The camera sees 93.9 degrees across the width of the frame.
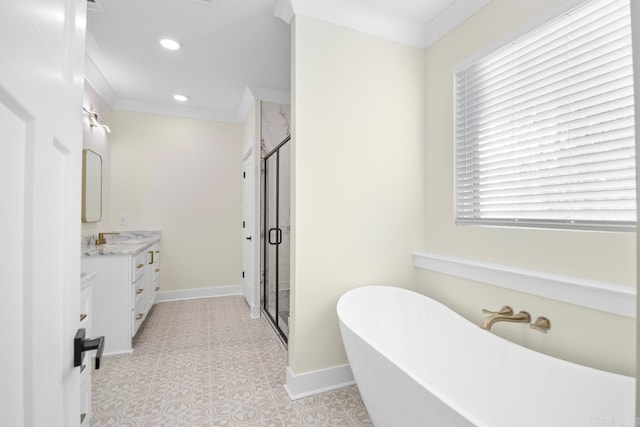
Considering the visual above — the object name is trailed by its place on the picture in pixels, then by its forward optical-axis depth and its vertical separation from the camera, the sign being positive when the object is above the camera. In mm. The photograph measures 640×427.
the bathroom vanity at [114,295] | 2461 -680
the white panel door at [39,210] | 397 +6
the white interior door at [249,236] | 3492 -280
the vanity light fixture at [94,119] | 2963 +985
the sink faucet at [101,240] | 3141 -276
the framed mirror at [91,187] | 2879 +281
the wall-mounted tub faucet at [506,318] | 1508 -531
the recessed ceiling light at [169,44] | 2510 +1455
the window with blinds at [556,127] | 1301 +453
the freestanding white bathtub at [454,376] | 1079 -716
